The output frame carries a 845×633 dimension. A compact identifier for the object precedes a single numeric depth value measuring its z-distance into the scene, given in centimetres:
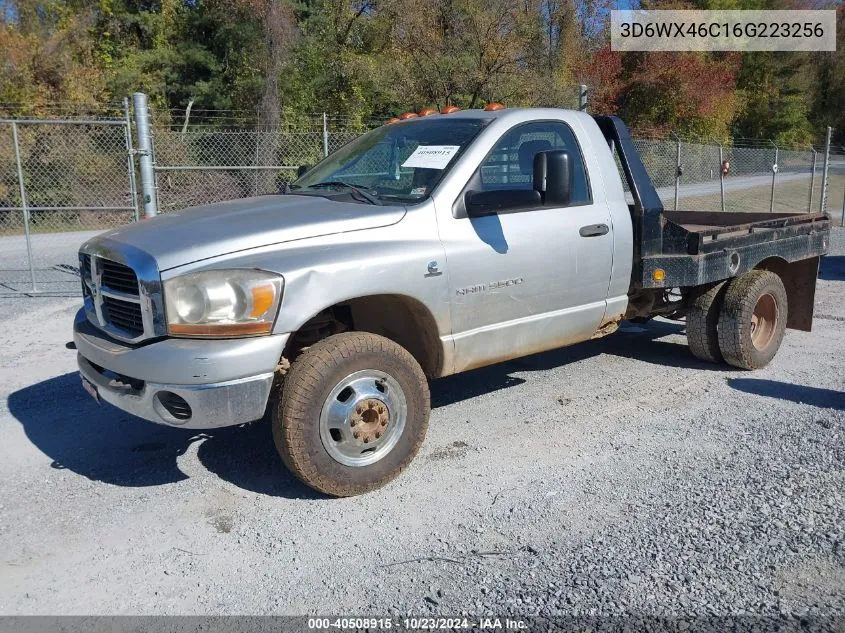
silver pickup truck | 354
